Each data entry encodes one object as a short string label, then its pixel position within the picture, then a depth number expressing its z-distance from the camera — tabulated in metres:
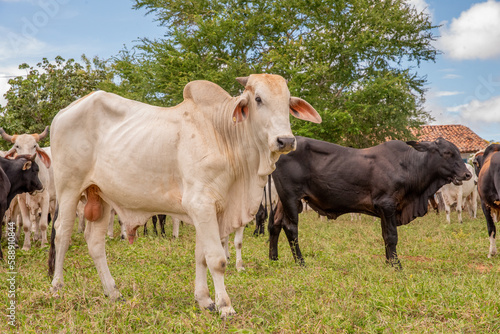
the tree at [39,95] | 21.75
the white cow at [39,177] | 9.20
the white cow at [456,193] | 13.74
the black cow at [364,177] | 6.94
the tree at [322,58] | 18.17
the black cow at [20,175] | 8.09
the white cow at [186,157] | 4.00
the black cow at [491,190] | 7.61
